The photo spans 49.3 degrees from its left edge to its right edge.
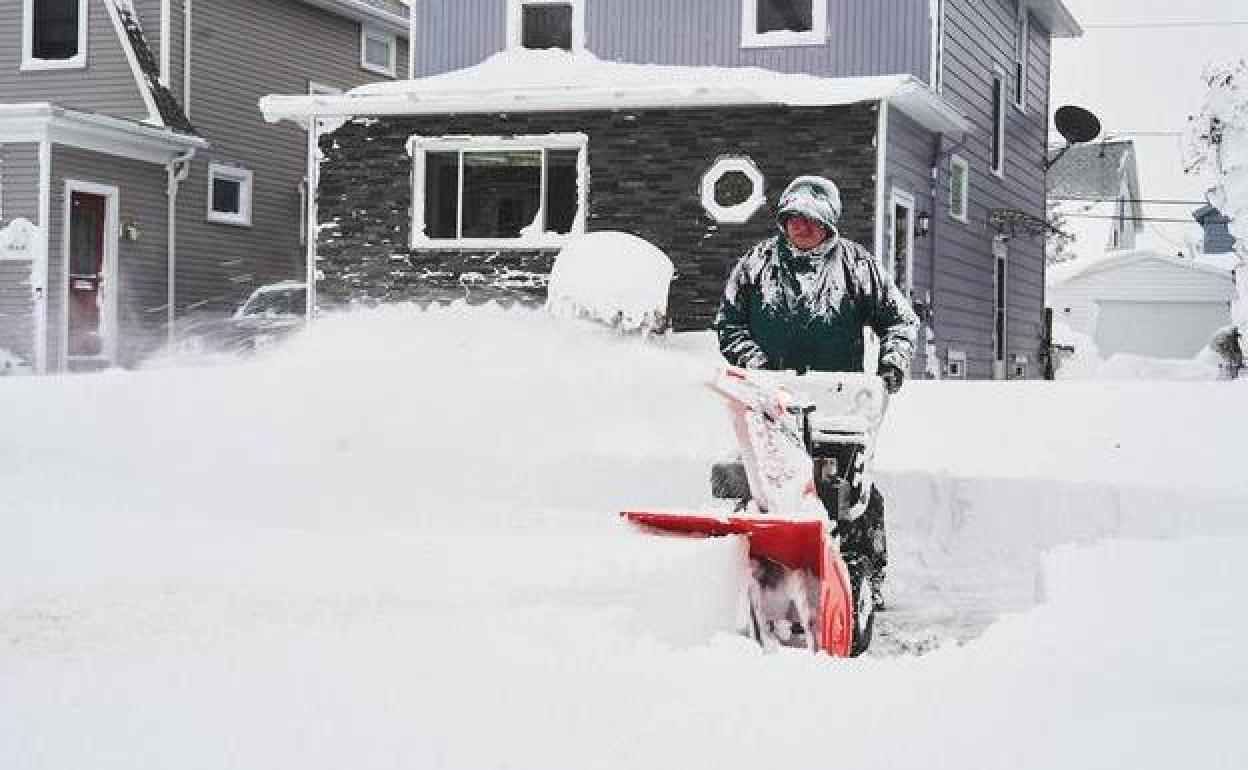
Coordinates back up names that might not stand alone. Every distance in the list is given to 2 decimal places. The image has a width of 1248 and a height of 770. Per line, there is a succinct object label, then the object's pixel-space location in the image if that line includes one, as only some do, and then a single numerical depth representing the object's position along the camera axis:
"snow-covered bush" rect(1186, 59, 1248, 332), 21.47
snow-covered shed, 38.69
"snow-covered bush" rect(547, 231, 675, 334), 15.54
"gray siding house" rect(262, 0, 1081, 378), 16.36
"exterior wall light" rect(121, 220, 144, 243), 21.26
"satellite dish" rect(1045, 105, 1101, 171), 22.66
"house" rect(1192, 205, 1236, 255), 47.72
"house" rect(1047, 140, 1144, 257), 53.03
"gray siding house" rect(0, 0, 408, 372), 20.12
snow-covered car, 19.84
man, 5.27
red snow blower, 4.16
